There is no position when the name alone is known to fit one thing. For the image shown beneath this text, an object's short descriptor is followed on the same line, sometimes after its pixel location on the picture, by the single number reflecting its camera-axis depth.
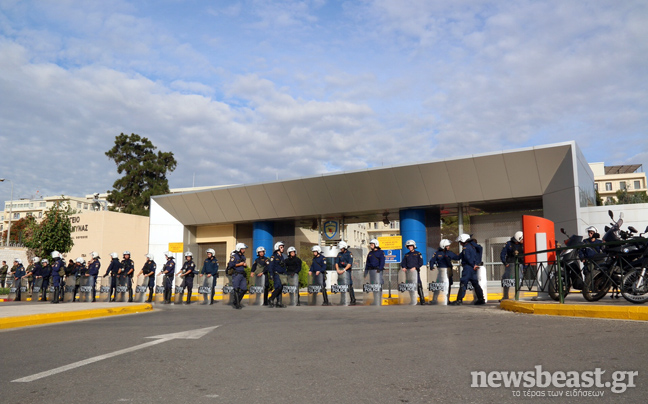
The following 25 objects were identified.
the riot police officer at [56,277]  21.06
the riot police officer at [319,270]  17.98
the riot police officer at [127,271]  22.14
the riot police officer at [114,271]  22.09
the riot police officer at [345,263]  17.38
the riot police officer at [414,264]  16.81
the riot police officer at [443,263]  16.70
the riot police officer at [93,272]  21.91
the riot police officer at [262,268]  17.55
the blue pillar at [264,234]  33.88
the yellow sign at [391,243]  20.89
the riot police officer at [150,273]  21.08
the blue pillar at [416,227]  28.61
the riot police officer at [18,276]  23.91
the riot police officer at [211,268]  19.72
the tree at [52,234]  32.69
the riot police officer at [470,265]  15.35
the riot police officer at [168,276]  20.80
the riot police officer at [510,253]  15.51
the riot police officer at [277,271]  17.05
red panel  14.28
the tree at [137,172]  54.78
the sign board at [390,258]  21.89
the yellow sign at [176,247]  28.62
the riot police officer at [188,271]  19.92
